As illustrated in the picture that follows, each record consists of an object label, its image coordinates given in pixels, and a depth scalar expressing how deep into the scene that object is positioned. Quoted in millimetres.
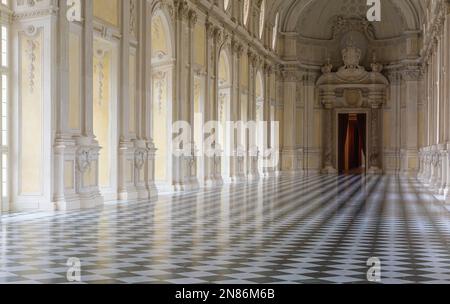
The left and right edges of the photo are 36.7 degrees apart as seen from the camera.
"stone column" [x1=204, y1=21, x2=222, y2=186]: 25812
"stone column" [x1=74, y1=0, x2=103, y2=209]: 15430
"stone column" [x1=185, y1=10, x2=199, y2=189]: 23469
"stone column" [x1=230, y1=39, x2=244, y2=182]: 30094
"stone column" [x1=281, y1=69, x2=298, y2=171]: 41469
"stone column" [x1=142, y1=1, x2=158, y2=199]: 19062
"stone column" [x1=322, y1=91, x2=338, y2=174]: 42094
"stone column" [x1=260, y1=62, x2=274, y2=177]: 37438
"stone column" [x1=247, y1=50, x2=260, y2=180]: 33156
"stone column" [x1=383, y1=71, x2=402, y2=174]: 40344
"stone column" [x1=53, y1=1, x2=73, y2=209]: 14633
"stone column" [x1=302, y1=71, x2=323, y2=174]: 42219
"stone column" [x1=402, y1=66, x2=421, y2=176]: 39156
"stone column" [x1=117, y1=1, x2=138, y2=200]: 17922
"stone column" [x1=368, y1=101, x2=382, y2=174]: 41156
